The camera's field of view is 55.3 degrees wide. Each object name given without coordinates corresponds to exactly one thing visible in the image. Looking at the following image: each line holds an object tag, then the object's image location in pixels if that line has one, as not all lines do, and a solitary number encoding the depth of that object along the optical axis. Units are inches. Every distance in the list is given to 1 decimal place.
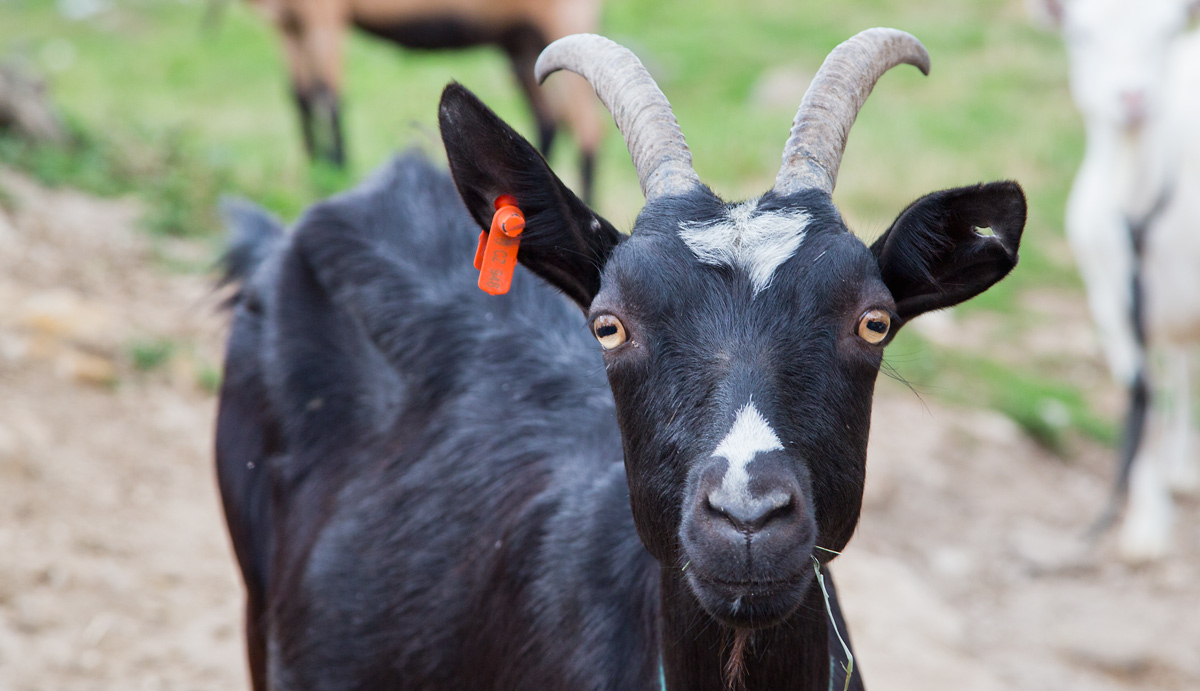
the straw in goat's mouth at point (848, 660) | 104.0
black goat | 84.1
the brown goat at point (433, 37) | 355.6
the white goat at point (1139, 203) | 249.9
